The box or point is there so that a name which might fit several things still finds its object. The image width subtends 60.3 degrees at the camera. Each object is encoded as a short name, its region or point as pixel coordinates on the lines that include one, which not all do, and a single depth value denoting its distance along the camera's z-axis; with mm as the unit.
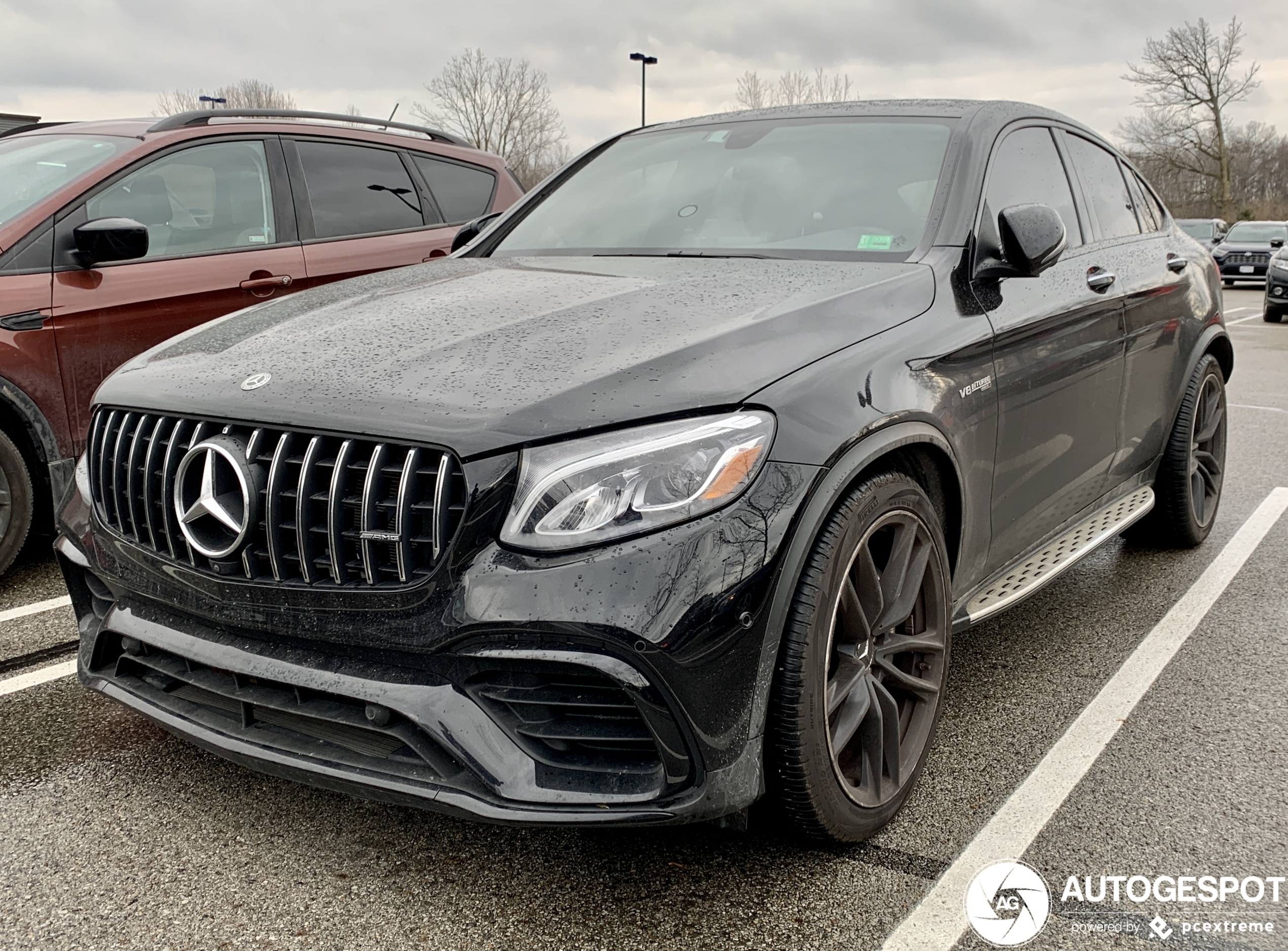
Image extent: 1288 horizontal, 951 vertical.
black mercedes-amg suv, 1966
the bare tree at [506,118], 53500
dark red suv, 4234
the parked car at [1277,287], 16734
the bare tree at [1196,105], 50750
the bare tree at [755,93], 51406
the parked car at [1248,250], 29250
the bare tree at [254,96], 56875
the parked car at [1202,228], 30062
